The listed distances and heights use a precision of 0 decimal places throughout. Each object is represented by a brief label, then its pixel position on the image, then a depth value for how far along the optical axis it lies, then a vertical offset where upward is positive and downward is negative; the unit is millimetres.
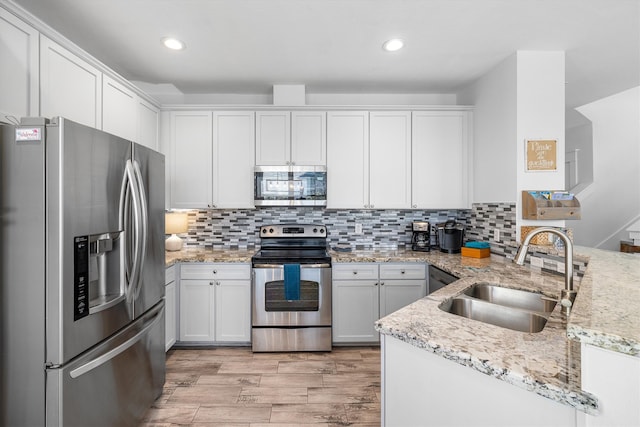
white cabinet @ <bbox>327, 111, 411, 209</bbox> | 3107 +560
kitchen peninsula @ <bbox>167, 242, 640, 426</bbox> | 687 -445
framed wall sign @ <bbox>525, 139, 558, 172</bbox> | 2465 +477
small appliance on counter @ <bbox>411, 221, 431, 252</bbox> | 3191 -256
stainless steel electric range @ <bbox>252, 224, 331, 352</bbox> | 2738 -890
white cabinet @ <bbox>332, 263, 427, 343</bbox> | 2854 -778
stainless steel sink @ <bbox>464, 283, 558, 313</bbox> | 1601 -488
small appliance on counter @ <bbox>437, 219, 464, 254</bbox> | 3033 -247
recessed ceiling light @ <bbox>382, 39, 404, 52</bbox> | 2262 +1316
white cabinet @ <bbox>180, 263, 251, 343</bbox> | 2826 -858
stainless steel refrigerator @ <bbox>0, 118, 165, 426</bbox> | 1269 -278
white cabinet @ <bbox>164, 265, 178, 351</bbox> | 2648 -868
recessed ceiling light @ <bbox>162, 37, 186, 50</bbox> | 2248 +1315
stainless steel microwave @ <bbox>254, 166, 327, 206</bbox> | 3014 +263
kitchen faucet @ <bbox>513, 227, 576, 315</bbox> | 1272 -210
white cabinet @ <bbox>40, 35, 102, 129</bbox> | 1695 +803
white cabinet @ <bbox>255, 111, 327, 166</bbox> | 3078 +791
